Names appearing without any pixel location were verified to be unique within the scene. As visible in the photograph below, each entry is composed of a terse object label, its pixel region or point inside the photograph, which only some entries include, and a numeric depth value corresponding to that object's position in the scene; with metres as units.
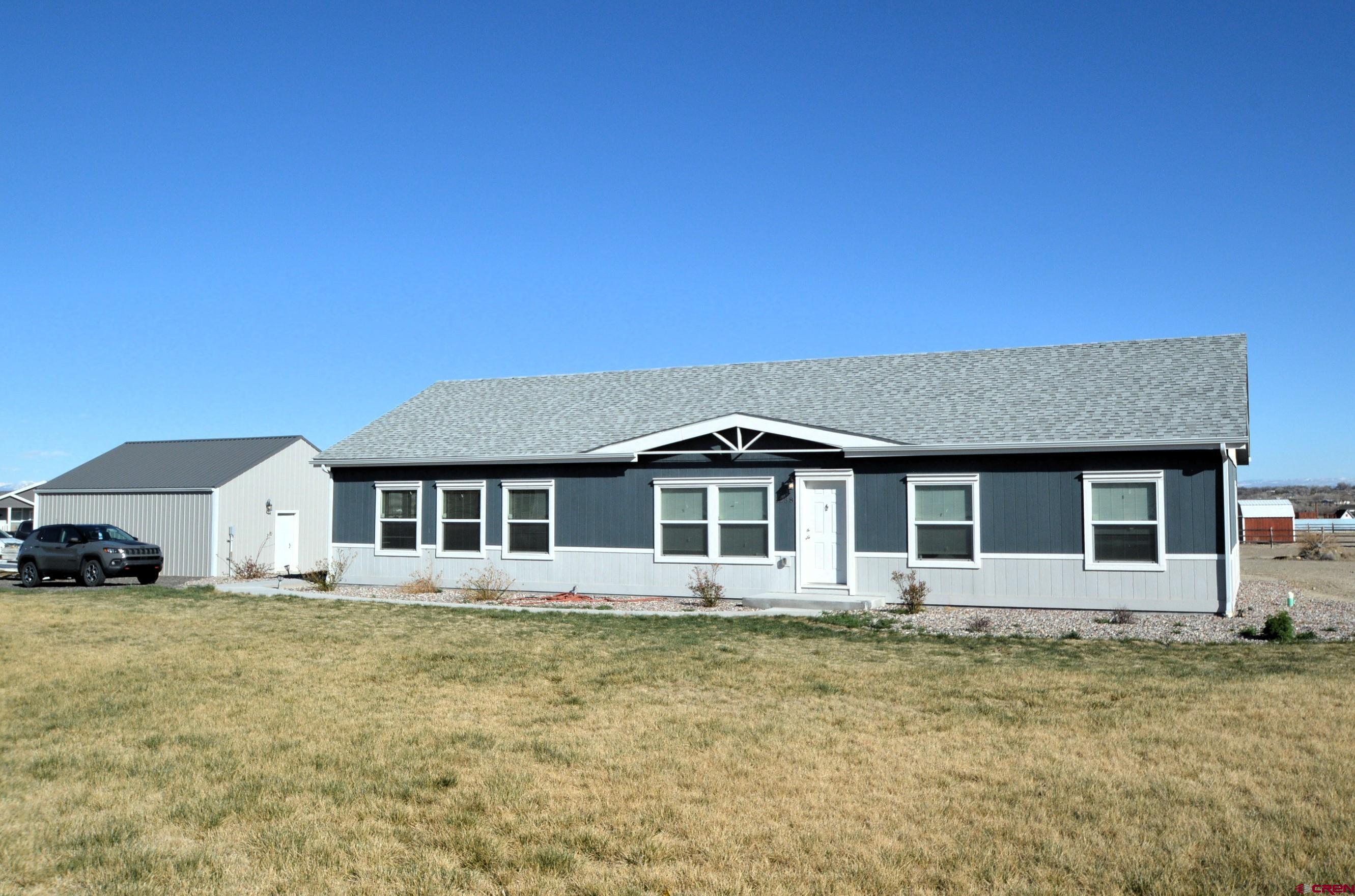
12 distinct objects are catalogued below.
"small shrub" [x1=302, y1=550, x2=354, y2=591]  23.50
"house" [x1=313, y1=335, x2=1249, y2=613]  18.27
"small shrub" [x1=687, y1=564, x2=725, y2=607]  19.77
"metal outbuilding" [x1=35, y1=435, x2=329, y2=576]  32.19
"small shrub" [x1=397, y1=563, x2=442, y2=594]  22.53
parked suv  26.62
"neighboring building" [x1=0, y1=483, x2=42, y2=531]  52.75
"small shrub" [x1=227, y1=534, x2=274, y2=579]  30.20
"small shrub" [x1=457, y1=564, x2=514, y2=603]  21.28
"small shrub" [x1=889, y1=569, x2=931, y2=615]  18.56
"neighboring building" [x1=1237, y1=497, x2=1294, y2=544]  54.16
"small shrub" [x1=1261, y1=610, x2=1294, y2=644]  14.59
